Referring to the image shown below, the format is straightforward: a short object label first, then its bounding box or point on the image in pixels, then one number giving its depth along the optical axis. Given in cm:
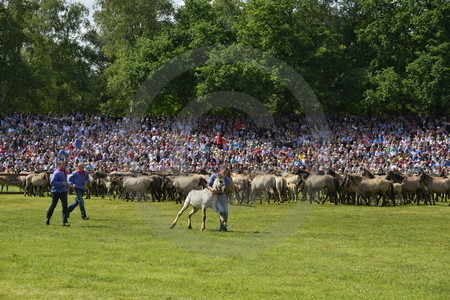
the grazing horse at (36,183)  4359
